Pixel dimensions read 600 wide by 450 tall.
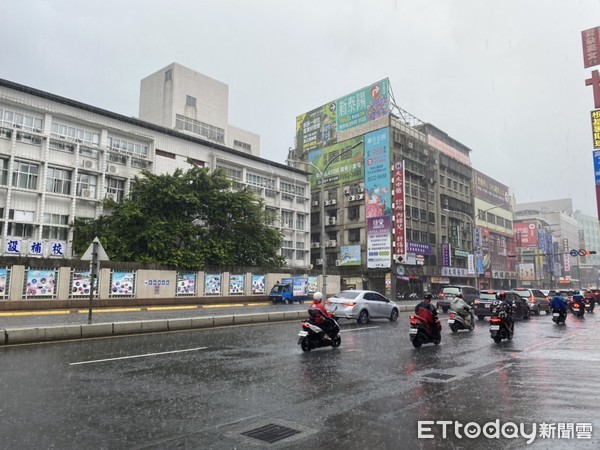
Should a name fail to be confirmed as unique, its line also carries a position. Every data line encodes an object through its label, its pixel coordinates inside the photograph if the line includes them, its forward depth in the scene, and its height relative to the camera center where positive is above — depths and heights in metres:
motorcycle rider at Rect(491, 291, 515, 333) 12.77 -0.91
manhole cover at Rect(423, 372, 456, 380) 7.43 -1.68
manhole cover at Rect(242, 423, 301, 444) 4.45 -1.63
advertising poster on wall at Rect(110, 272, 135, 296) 27.01 -0.52
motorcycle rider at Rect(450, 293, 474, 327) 14.95 -1.01
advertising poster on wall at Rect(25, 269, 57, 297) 23.86 -0.45
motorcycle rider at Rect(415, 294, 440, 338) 11.66 -0.81
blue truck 34.56 -1.09
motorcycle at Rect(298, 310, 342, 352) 10.34 -1.40
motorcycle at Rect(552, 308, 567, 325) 18.47 -1.48
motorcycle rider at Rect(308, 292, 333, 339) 10.70 -0.97
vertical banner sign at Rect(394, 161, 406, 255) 48.81 +7.21
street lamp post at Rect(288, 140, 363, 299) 22.52 +0.01
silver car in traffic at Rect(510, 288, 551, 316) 24.97 -1.14
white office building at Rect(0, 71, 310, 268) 32.62 +9.77
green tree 31.05 +3.91
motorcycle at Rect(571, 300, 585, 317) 23.34 -1.48
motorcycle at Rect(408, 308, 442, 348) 11.20 -1.30
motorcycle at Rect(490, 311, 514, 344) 12.28 -1.36
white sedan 17.70 -1.15
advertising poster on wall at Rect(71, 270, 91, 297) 25.41 -0.51
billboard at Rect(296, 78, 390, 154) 54.09 +21.55
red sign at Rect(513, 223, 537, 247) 84.12 +8.66
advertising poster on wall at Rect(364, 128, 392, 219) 50.97 +12.46
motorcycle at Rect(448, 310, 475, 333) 14.88 -1.46
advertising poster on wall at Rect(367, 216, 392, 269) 49.72 +4.21
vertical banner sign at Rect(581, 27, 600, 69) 33.12 +17.80
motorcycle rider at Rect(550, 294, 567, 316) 18.48 -1.01
